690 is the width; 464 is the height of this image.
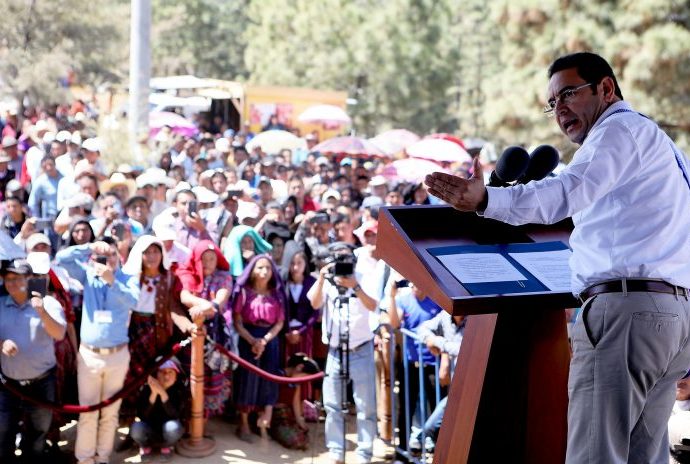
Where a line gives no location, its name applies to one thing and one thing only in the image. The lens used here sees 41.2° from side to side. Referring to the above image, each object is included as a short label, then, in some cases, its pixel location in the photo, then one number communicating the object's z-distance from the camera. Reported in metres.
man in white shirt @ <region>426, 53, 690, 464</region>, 2.84
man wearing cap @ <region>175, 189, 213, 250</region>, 8.74
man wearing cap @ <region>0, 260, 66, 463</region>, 6.22
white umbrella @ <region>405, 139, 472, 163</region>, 14.80
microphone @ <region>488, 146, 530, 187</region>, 3.02
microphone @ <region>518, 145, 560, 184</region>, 3.20
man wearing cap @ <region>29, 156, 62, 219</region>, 10.96
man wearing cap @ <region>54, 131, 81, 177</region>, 11.88
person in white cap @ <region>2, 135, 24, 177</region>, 13.15
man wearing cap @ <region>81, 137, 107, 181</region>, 12.71
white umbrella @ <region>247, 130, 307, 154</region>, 20.00
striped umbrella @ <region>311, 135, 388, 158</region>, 16.66
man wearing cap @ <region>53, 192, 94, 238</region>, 8.53
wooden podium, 3.23
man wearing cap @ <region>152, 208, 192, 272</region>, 7.82
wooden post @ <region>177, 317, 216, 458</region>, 6.86
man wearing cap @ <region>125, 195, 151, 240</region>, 9.15
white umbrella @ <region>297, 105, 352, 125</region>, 22.46
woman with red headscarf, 7.18
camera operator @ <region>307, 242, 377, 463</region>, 6.76
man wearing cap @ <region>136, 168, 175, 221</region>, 10.72
